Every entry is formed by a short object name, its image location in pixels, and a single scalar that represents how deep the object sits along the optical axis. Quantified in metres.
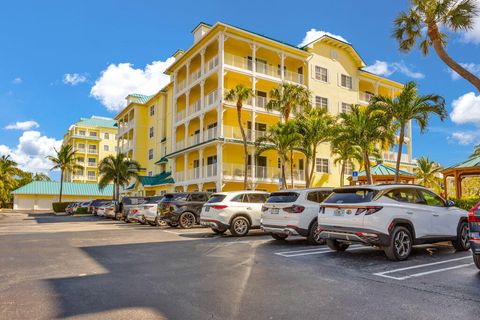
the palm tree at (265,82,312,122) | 28.89
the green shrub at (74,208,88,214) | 47.16
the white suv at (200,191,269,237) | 13.86
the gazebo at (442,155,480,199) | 20.19
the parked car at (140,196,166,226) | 21.20
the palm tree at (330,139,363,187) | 26.76
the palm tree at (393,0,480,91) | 17.88
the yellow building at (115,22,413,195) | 31.59
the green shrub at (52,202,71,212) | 56.43
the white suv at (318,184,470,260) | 8.32
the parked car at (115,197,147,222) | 24.95
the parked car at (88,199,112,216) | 38.55
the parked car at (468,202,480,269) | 6.95
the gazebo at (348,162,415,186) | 28.10
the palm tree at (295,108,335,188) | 26.30
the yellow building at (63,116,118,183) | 88.06
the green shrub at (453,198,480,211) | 16.31
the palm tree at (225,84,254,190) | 28.32
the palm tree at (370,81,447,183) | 18.81
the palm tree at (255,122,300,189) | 26.42
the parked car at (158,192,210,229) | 17.75
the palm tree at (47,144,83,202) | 59.77
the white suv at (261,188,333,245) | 11.08
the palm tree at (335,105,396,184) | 20.77
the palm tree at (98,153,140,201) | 43.88
